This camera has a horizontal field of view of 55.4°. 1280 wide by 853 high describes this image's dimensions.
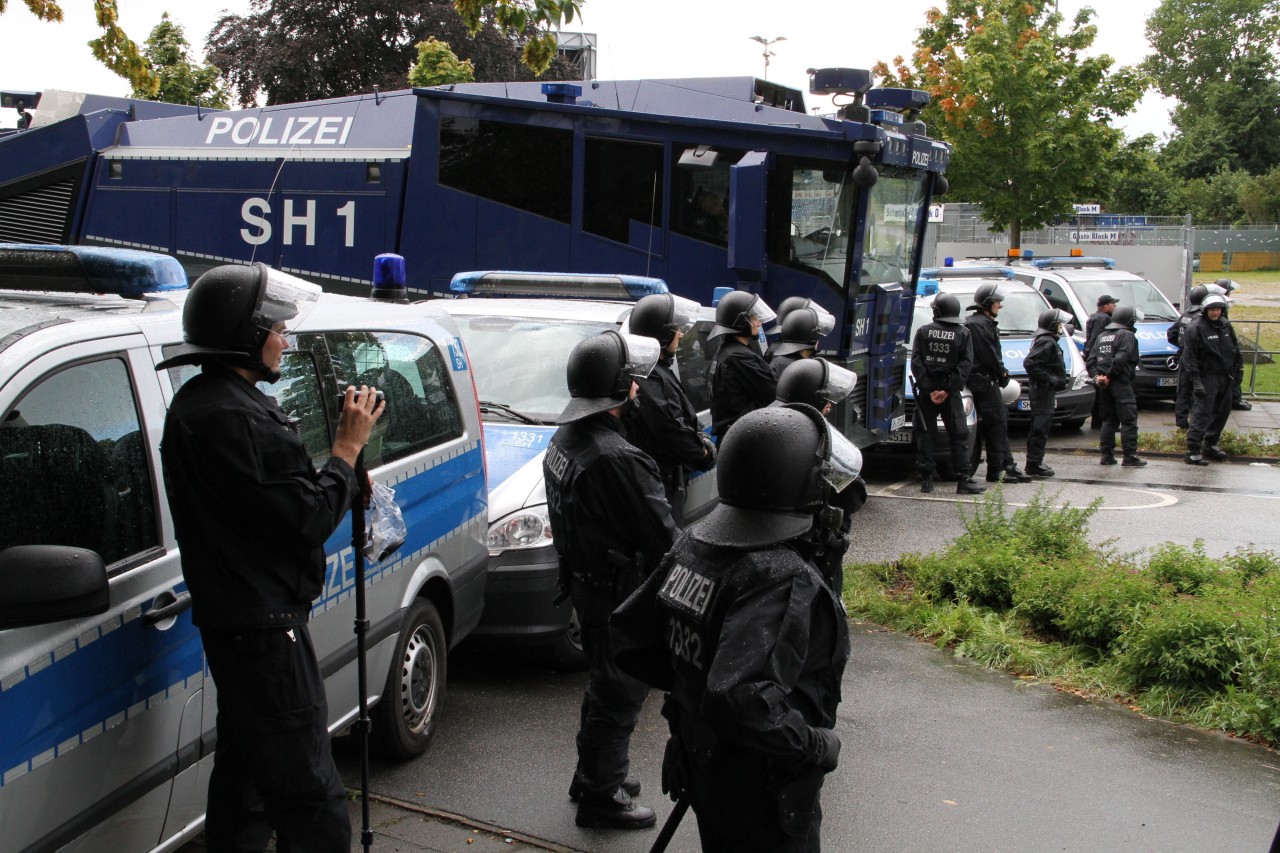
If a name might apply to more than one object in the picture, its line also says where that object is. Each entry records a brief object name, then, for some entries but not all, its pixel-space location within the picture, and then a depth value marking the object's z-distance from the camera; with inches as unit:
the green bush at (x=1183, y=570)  270.7
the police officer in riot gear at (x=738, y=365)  284.8
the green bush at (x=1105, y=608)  250.8
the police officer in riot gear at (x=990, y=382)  459.5
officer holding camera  120.6
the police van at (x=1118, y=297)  683.4
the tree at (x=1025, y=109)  941.2
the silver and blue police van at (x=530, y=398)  224.8
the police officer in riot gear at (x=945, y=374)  443.5
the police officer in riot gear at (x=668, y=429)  219.1
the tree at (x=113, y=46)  338.0
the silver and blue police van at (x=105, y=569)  108.9
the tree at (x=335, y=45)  1055.0
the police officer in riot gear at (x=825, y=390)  177.5
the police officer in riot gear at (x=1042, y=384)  488.4
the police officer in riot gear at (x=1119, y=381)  508.7
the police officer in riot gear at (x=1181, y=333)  553.3
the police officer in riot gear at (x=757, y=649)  104.4
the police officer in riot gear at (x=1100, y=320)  558.6
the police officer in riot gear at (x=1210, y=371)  520.7
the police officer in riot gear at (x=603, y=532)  165.9
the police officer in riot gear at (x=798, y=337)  298.7
